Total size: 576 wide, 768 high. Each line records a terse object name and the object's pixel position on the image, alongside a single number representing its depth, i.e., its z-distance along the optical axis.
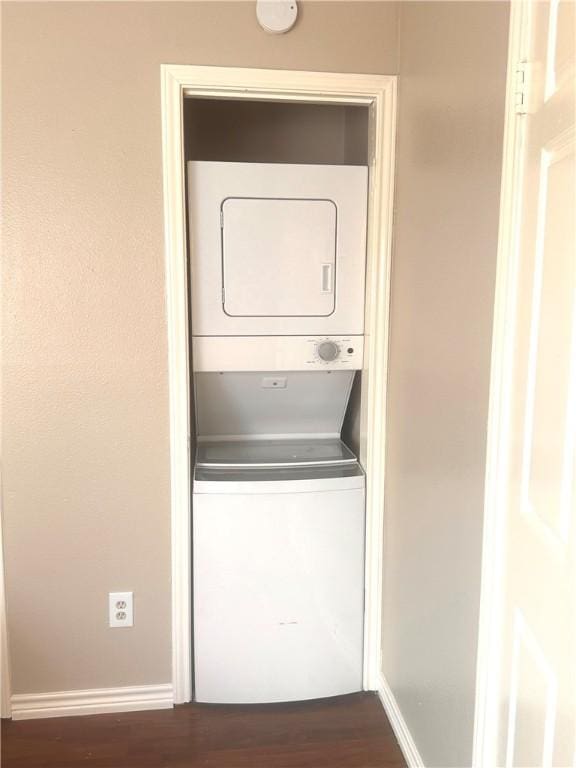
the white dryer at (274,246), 2.05
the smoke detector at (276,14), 1.90
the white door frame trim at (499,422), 1.23
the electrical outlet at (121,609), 2.14
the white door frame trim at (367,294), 1.93
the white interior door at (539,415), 1.08
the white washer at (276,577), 2.12
